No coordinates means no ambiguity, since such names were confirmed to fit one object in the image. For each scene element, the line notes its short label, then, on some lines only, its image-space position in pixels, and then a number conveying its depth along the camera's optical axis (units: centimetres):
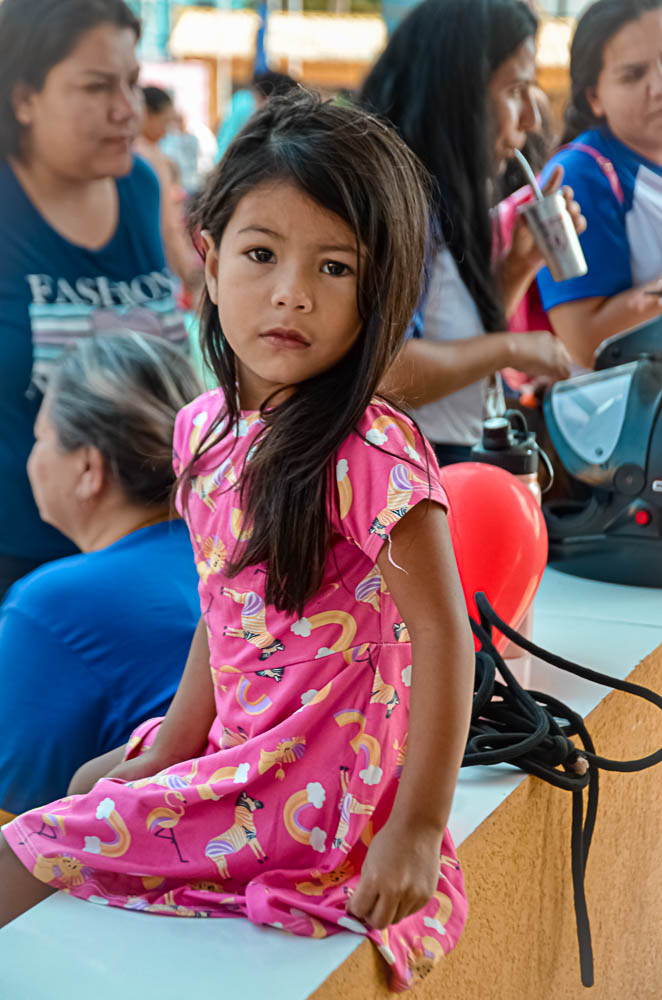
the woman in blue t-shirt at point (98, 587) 186
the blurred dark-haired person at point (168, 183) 395
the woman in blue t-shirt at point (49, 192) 227
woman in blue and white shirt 238
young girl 157
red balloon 191
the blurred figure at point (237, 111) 649
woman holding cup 222
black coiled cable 178
